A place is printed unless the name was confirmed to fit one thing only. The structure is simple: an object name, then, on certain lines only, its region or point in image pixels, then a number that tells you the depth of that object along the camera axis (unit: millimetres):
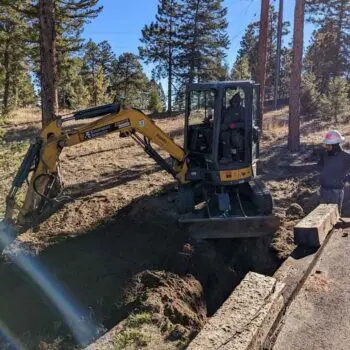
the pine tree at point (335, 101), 21792
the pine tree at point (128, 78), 54116
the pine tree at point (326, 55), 39125
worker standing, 7426
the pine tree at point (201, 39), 32906
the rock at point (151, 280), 5789
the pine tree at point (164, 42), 33156
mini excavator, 7082
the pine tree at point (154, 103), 40188
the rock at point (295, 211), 8656
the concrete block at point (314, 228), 5891
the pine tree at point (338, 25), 35188
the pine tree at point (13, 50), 25188
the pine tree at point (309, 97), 27328
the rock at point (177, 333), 4614
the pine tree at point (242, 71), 37588
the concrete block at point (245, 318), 3625
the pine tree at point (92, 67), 48438
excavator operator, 7719
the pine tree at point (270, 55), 47175
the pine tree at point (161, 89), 65881
